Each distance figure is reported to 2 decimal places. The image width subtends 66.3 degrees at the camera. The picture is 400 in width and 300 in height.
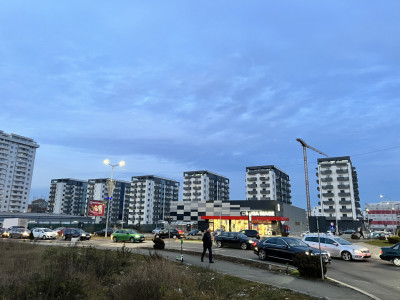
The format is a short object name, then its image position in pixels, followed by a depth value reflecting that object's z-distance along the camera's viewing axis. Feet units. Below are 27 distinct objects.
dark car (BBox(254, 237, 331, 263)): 55.46
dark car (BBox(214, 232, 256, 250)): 88.62
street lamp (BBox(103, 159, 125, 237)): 133.82
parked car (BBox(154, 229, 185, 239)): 155.12
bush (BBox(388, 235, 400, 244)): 120.23
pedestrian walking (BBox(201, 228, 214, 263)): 54.95
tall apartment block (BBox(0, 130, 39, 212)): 431.43
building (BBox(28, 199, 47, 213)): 564.06
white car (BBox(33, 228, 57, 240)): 129.70
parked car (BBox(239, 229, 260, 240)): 122.42
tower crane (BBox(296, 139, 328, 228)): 255.91
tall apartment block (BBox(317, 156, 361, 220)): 339.77
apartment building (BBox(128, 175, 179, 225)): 470.39
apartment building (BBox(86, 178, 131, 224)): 521.53
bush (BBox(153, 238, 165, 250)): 80.64
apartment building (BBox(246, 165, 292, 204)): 388.37
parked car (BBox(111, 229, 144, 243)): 114.32
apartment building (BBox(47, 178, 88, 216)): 533.14
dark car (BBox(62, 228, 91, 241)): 121.60
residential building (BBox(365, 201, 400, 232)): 388.98
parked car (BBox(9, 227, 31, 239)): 135.44
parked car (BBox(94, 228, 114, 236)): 162.20
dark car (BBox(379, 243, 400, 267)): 61.81
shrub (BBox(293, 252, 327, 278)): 41.99
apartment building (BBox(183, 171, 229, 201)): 450.30
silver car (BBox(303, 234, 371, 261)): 67.15
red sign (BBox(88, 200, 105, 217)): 175.32
